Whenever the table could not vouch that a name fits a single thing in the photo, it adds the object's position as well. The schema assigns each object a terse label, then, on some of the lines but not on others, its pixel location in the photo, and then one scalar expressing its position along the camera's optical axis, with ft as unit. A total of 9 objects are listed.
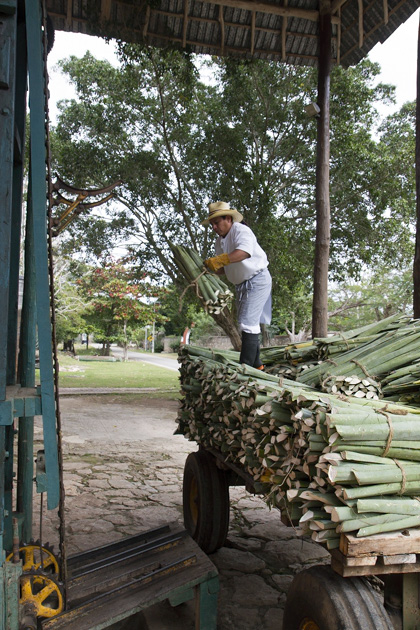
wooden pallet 5.80
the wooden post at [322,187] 22.93
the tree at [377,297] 74.74
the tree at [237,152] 34.45
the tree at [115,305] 84.07
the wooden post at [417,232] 16.03
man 13.47
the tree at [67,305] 88.02
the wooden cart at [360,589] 5.87
